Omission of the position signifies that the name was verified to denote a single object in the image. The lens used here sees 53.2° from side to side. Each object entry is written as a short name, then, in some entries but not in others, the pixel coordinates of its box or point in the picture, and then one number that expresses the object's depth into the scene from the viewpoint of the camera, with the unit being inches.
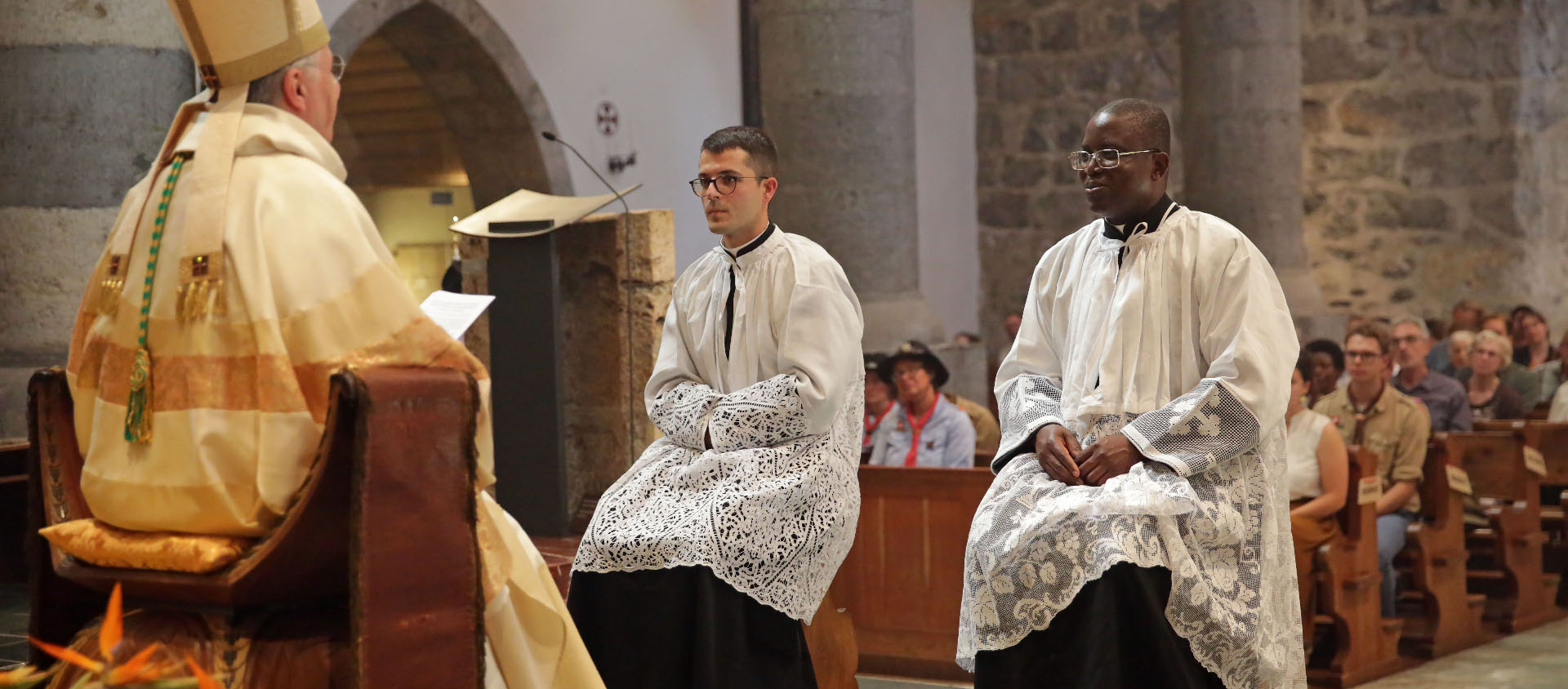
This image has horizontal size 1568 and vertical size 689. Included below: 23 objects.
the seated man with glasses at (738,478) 139.9
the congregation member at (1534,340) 359.9
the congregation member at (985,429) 284.7
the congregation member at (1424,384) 275.0
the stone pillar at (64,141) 201.3
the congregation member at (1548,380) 338.6
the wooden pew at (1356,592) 208.8
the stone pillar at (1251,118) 426.3
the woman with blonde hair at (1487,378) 317.1
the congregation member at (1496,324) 366.0
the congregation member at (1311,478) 208.4
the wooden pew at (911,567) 209.9
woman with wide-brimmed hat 243.6
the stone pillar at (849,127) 337.4
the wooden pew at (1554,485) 261.1
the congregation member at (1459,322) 379.9
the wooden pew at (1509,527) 244.7
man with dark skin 129.0
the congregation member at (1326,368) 267.4
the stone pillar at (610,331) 215.9
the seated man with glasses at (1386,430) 233.6
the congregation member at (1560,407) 292.5
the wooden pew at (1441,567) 227.9
